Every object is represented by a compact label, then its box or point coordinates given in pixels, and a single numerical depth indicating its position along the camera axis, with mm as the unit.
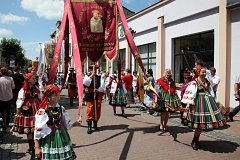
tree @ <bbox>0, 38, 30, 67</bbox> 49544
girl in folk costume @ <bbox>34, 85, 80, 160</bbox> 3605
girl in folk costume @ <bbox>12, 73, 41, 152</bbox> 5449
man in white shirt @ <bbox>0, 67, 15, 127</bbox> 7859
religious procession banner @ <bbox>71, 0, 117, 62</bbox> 7722
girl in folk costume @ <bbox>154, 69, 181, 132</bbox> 7371
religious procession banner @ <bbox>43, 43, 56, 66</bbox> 14760
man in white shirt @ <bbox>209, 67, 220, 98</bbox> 9148
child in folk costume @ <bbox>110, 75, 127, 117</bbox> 10602
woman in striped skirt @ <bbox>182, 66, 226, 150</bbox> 5715
